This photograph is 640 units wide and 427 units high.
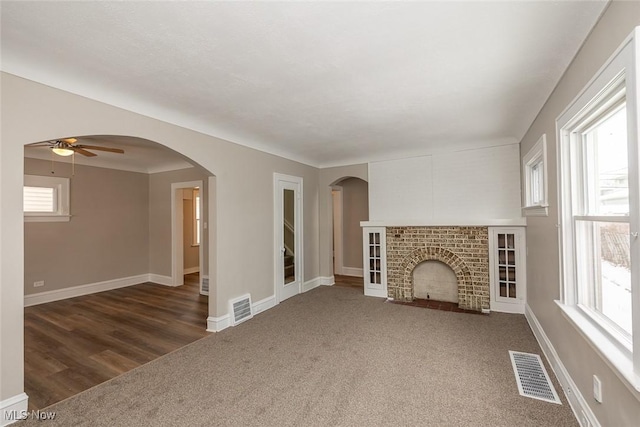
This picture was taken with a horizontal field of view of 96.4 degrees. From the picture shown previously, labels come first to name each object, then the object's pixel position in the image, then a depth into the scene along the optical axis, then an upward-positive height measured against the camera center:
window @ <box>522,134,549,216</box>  2.77 +0.45
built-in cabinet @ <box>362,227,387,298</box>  5.11 -0.81
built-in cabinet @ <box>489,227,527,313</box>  4.09 -0.79
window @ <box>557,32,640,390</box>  1.30 +0.01
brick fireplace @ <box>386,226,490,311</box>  4.36 -0.65
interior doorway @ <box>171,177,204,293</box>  5.87 -0.22
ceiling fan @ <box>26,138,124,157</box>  3.52 +0.94
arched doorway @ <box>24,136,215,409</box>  3.04 -0.84
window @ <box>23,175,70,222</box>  4.80 +0.40
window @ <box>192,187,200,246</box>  7.56 +0.02
